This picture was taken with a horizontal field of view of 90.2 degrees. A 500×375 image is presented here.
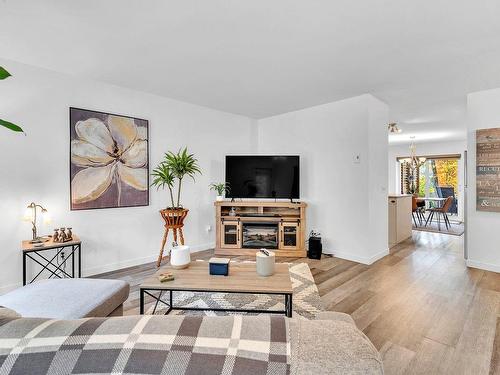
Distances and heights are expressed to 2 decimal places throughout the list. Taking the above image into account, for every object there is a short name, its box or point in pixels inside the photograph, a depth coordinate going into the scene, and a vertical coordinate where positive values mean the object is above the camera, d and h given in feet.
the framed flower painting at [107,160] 9.56 +1.05
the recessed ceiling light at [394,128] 16.52 +4.01
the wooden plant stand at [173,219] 10.44 -1.40
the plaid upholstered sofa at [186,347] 1.56 -1.08
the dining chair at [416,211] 19.72 -2.34
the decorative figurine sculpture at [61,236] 8.32 -1.68
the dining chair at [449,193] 24.11 -0.76
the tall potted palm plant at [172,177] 10.46 +0.29
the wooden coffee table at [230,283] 5.28 -2.18
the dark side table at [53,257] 7.73 -2.50
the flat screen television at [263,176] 13.24 +0.52
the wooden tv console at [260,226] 12.55 -2.24
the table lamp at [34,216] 8.11 -0.99
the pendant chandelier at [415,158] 23.76 +2.63
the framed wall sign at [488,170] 10.21 +0.66
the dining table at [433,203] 25.68 -1.89
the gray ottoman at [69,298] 4.35 -2.14
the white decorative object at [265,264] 6.00 -1.88
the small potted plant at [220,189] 13.10 -0.17
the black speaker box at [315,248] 12.02 -3.05
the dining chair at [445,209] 19.01 -1.79
